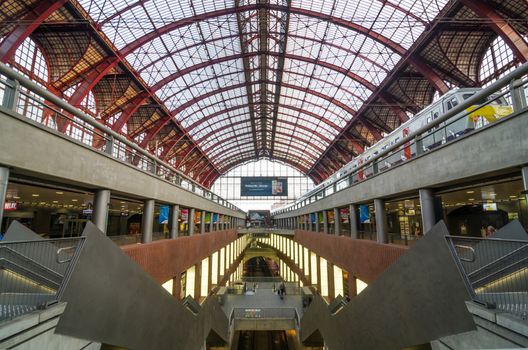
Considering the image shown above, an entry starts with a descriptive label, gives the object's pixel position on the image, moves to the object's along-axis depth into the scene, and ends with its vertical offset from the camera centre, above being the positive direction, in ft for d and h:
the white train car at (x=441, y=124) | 23.47 +8.85
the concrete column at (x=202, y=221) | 81.47 +0.65
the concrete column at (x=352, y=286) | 51.86 -10.98
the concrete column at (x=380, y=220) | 43.09 +0.35
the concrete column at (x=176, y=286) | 54.60 -11.45
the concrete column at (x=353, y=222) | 54.90 +0.18
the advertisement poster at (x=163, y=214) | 53.21 +1.68
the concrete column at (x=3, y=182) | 20.44 +2.85
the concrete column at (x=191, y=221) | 68.06 +0.55
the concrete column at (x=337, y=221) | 65.67 +0.45
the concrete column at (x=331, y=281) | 72.90 -14.05
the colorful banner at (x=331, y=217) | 77.71 +1.57
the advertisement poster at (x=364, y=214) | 50.65 +1.43
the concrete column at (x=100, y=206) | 33.55 +1.97
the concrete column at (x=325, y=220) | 78.03 +0.80
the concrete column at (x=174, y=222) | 57.16 +0.28
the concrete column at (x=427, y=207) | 32.07 +1.68
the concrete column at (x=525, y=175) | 19.64 +3.13
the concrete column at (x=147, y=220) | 45.42 +0.54
